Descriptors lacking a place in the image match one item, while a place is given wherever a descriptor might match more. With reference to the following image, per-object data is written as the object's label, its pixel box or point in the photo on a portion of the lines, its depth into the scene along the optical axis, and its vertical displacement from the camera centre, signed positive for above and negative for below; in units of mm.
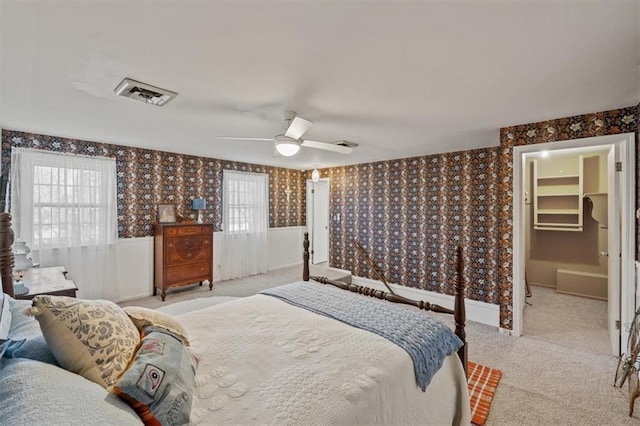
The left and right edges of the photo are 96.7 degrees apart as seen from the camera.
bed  832 -724
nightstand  2173 -621
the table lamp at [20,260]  2612 -480
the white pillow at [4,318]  1057 -425
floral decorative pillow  1012 -474
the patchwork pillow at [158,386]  923 -603
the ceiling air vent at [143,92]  2064 +928
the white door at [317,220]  7039 -212
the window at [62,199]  3531 +169
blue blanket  1567 -701
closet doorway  2678 -2
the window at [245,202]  5668 +207
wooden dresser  4465 -710
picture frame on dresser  4719 -25
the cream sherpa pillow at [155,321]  1410 -558
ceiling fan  2387 +680
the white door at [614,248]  2820 -365
